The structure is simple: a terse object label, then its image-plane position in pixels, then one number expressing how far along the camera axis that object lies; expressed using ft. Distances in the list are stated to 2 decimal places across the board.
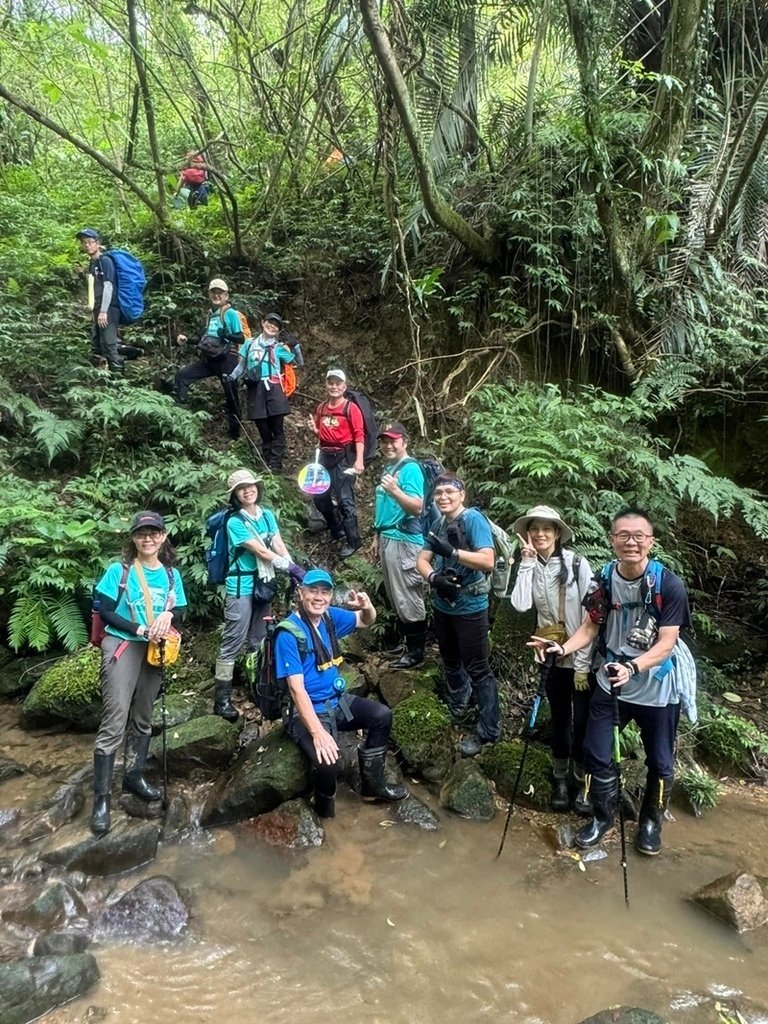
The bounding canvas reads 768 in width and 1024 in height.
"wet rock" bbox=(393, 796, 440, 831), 16.00
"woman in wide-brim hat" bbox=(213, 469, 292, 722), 18.38
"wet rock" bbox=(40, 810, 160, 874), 14.20
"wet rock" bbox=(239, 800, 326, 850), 15.17
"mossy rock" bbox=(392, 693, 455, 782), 17.79
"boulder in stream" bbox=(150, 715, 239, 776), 17.29
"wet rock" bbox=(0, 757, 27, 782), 17.25
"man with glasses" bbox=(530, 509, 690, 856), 13.64
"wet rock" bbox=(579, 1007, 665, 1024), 10.13
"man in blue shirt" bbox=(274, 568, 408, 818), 15.07
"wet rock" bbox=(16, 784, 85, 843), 15.28
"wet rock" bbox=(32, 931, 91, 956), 11.92
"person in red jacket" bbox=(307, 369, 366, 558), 24.61
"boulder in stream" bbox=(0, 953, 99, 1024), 10.44
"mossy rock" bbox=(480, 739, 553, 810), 16.60
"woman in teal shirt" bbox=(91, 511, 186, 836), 15.02
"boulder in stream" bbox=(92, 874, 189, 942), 12.59
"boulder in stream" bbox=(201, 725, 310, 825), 15.84
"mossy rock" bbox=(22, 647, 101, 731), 19.29
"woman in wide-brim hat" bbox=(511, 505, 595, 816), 15.51
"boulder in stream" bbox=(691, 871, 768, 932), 12.64
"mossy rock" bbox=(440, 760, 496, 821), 16.31
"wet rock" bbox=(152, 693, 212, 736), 18.75
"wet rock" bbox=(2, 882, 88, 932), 12.68
